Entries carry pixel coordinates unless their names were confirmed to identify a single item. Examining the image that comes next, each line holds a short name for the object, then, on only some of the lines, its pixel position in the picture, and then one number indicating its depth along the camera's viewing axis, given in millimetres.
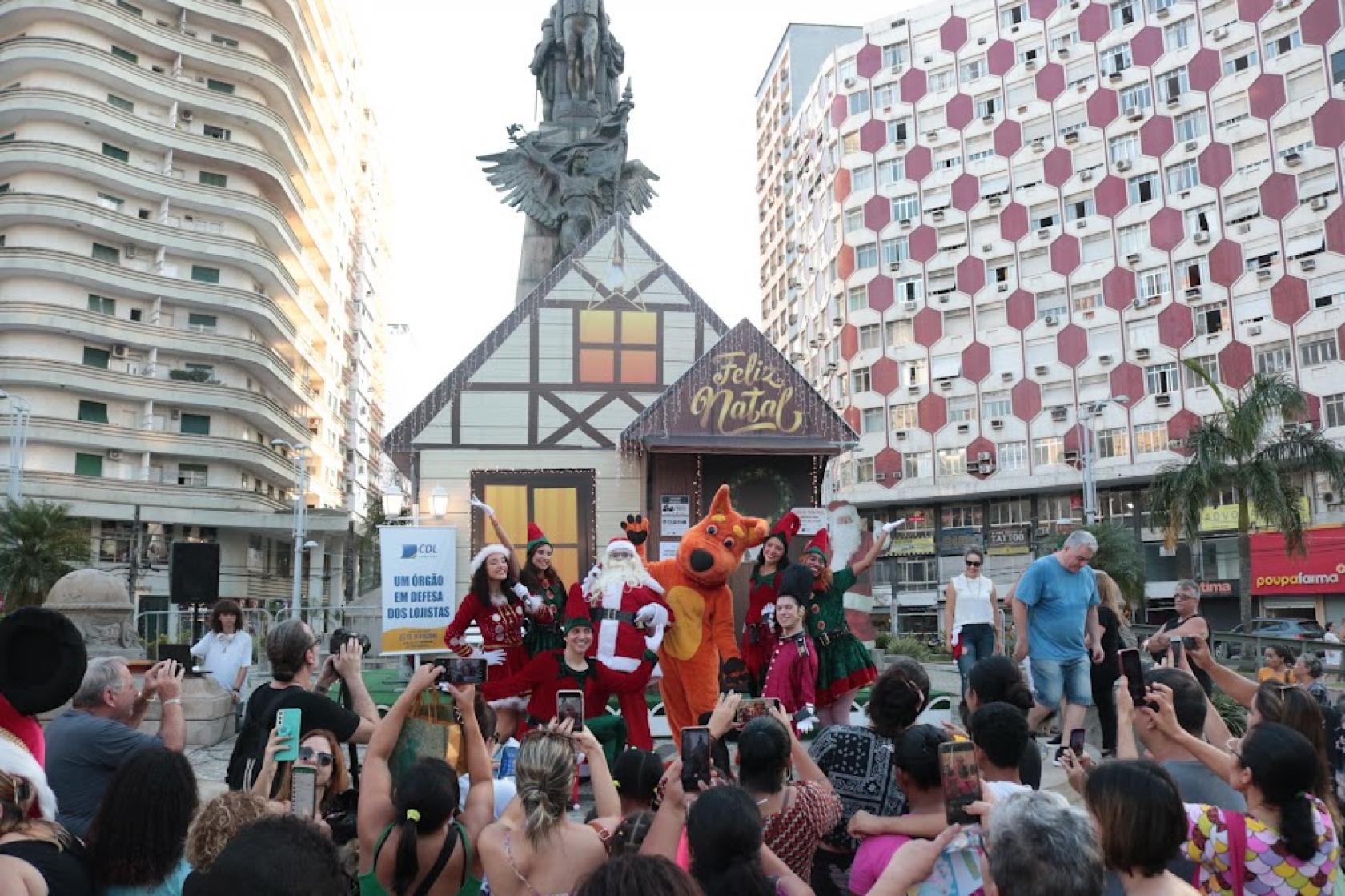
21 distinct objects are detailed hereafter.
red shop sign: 36219
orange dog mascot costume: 8570
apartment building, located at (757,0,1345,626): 39000
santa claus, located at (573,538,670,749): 7996
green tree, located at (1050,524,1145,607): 29266
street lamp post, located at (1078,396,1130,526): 35375
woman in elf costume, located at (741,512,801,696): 8508
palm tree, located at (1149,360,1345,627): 24969
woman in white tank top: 9648
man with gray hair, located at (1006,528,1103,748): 7449
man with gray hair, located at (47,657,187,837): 3973
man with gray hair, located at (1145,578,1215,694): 7148
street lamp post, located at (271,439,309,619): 33844
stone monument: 21250
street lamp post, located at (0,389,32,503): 30234
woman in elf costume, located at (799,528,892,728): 7965
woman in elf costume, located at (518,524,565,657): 8414
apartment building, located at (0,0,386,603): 36969
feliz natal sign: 15602
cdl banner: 13242
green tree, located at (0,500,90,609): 25703
